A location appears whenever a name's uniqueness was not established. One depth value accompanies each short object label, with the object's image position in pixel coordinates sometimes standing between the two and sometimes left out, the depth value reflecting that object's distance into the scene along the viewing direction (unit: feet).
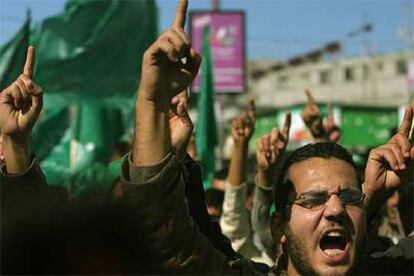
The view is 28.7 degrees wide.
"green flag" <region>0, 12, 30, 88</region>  17.71
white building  176.04
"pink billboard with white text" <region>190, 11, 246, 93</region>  47.41
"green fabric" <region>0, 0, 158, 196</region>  22.31
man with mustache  6.21
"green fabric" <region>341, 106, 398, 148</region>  84.38
